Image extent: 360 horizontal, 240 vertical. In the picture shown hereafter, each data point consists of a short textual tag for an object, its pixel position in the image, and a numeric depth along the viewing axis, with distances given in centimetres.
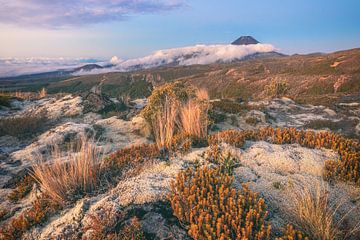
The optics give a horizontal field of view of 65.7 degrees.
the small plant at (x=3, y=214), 575
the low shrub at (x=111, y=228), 408
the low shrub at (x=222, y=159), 601
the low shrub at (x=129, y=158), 673
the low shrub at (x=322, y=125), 1503
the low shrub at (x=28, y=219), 482
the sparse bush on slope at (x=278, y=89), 2575
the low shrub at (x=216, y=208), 391
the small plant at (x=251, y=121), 1463
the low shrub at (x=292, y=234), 371
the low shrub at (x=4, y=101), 1961
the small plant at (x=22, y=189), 655
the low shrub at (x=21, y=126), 1320
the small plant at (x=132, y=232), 405
